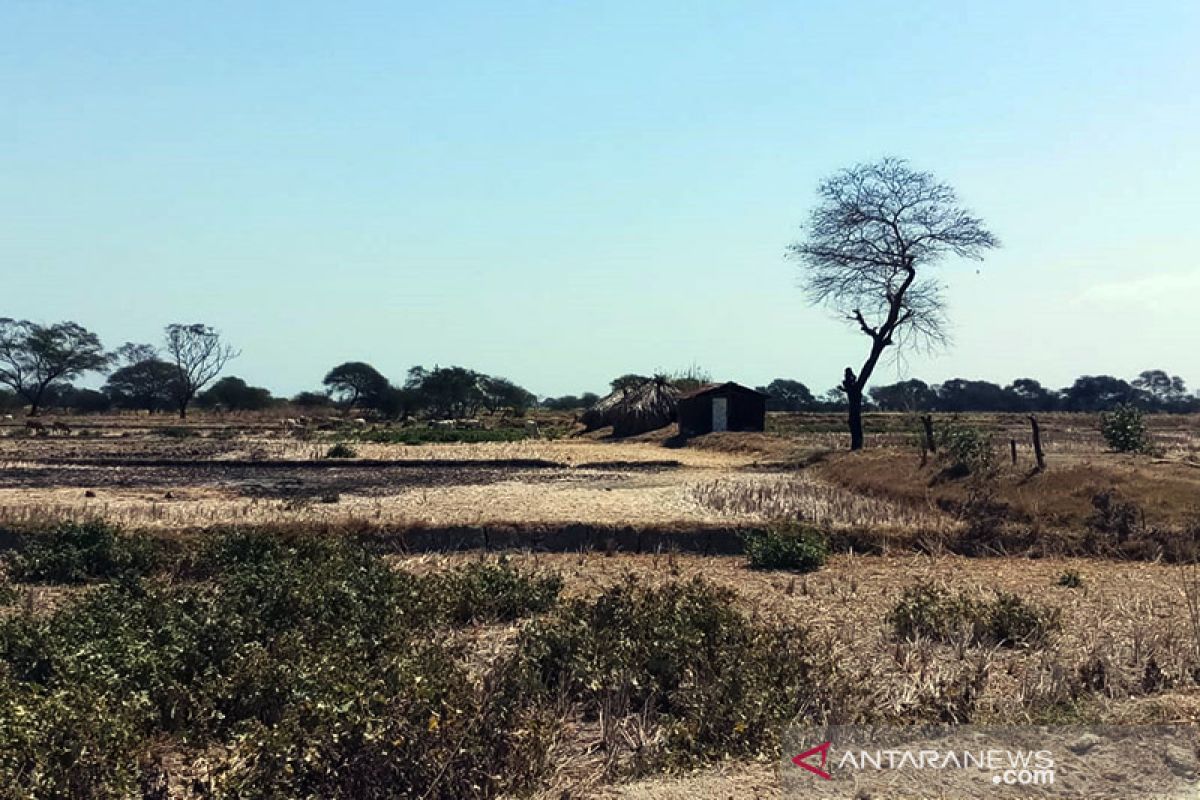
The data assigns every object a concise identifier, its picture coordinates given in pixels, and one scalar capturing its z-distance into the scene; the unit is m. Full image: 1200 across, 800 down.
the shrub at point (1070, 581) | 10.50
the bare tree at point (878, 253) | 28.97
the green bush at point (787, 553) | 11.74
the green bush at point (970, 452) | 17.25
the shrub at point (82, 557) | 10.82
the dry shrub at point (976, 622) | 7.66
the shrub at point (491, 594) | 8.62
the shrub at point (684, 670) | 5.42
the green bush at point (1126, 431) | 22.31
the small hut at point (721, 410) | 40.44
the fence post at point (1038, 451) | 16.55
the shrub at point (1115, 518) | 13.19
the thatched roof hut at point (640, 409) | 45.91
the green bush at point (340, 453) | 29.58
